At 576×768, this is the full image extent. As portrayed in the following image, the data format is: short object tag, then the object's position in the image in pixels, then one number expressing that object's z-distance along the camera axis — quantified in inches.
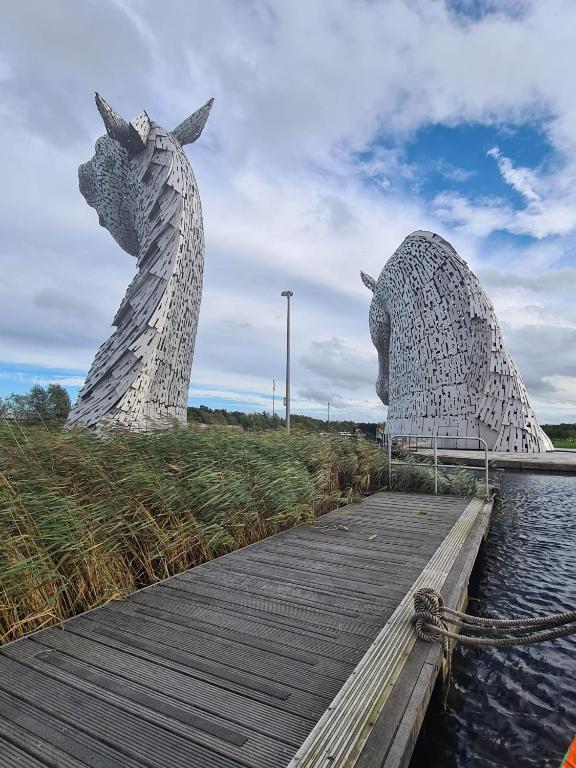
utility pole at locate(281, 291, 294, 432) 863.7
